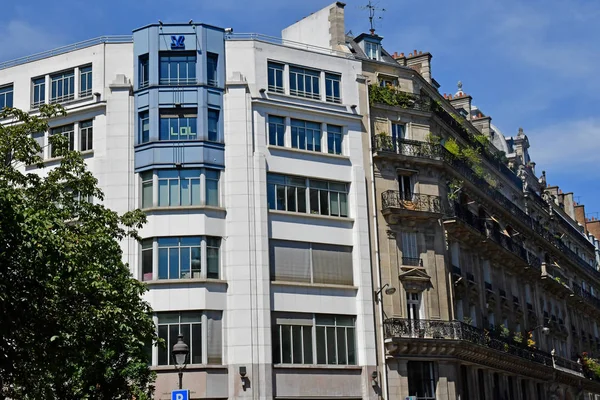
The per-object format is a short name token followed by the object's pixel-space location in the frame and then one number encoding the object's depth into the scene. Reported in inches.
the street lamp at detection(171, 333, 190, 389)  996.6
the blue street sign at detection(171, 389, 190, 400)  966.4
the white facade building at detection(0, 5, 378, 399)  1529.3
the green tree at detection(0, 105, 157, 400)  908.6
